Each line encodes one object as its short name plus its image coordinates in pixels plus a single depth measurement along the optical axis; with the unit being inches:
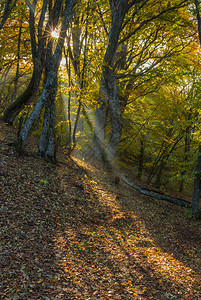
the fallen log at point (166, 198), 446.0
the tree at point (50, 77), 318.0
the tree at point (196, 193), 386.5
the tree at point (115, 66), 412.6
